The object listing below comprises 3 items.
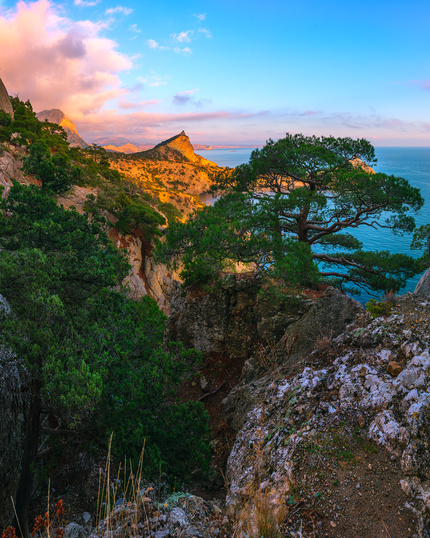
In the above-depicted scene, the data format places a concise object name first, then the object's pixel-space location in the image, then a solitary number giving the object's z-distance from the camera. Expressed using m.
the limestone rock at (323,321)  8.68
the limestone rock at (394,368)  5.55
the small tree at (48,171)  14.42
